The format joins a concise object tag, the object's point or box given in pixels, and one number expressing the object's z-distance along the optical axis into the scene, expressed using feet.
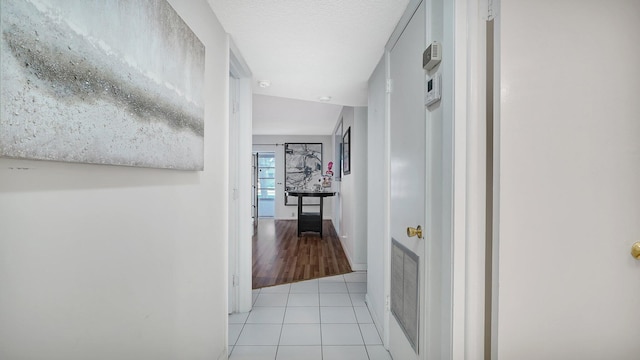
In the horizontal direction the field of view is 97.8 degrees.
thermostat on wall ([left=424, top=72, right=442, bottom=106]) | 3.68
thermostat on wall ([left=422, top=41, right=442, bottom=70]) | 3.69
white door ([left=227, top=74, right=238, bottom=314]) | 7.73
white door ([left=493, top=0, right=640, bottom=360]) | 3.02
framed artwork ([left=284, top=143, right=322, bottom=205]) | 24.20
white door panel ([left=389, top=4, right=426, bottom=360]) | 4.34
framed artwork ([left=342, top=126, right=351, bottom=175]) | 13.61
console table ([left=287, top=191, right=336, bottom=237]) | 17.66
